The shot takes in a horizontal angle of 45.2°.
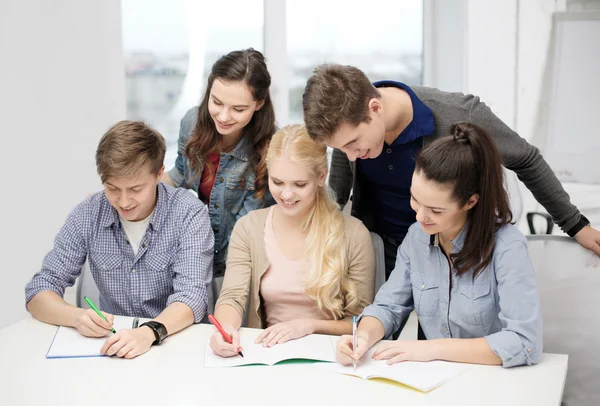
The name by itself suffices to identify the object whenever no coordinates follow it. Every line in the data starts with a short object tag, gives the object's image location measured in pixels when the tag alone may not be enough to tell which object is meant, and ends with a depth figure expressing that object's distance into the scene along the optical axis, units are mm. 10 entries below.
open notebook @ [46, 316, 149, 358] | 1619
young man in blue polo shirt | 1683
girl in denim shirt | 1520
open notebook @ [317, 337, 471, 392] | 1428
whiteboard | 3508
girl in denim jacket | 2072
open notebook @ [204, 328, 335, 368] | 1561
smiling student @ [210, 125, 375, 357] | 1892
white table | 1376
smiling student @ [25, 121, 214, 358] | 1845
